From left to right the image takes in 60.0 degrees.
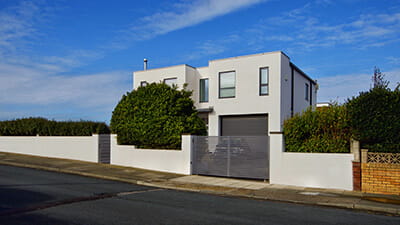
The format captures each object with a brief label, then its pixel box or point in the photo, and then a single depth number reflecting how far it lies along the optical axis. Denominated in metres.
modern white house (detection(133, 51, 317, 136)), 21.48
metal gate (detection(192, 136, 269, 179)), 13.42
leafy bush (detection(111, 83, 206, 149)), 16.27
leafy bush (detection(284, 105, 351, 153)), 12.04
